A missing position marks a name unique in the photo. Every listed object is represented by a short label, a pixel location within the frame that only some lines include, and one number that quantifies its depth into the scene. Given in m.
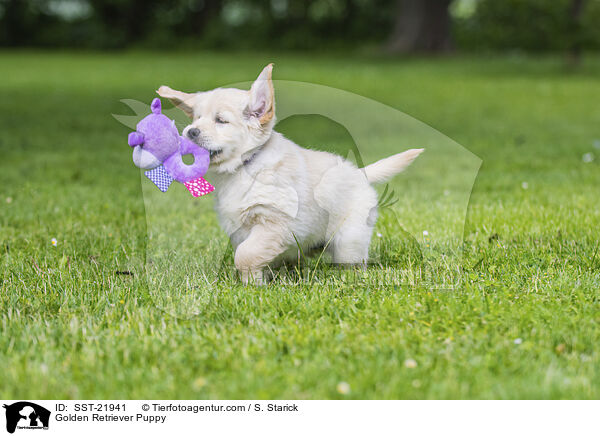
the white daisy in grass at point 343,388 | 2.20
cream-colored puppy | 2.86
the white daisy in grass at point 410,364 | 2.35
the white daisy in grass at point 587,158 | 6.68
